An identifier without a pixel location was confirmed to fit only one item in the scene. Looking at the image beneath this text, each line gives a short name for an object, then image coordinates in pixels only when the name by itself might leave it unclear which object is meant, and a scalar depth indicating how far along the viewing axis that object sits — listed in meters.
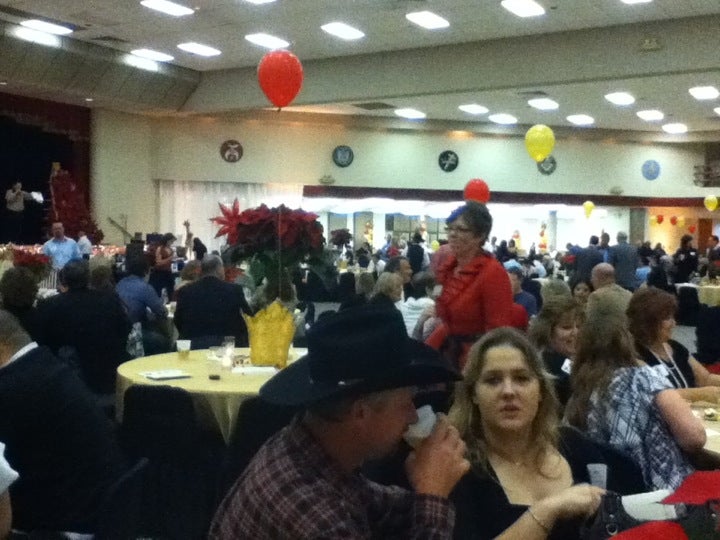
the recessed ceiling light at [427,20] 11.93
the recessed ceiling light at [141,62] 14.88
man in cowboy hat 1.46
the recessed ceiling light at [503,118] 19.70
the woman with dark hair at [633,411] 3.17
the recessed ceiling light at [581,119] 19.66
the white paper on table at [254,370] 5.04
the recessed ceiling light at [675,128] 21.41
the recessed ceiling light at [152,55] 14.60
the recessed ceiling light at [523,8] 11.25
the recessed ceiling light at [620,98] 16.63
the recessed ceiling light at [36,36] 13.02
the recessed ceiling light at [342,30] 12.62
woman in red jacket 4.19
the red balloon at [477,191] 13.93
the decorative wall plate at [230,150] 19.08
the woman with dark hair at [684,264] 15.73
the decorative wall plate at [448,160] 21.20
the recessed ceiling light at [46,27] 12.63
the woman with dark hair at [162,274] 11.32
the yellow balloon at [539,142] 13.07
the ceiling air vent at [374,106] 17.89
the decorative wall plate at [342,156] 20.14
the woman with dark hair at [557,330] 4.38
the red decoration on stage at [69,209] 15.85
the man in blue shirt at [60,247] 12.21
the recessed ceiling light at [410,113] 19.03
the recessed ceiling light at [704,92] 16.14
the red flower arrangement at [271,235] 4.80
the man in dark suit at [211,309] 6.45
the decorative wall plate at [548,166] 21.86
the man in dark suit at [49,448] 2.98
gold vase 5.03
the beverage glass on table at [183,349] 5.55
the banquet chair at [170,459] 4.16
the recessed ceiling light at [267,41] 13.34
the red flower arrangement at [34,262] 7.27
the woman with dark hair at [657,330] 3.95
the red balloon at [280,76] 8.49
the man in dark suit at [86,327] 5.63
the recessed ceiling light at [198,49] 14.03
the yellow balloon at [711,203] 21.14
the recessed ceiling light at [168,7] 11.39
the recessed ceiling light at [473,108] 18.33
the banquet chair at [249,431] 3.82
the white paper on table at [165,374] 4.83
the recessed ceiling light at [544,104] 17.29
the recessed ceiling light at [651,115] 19.03
